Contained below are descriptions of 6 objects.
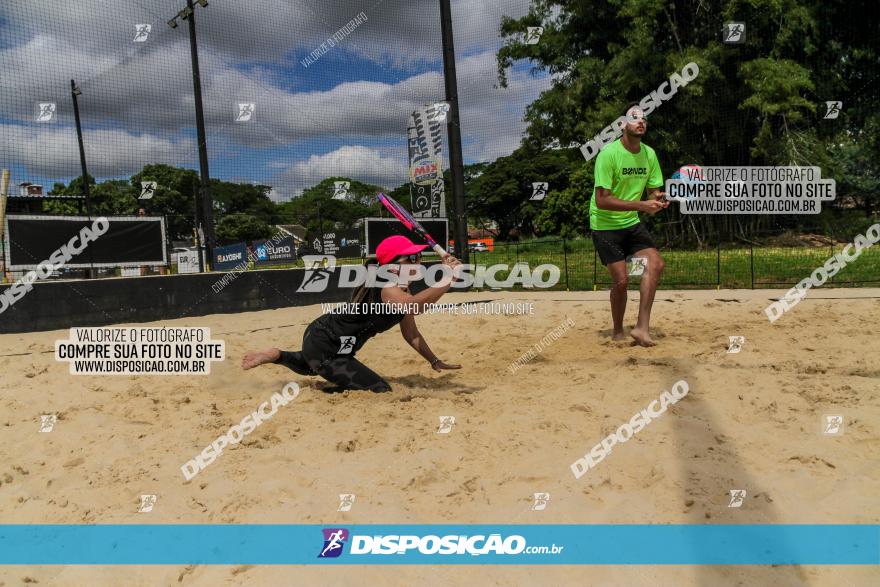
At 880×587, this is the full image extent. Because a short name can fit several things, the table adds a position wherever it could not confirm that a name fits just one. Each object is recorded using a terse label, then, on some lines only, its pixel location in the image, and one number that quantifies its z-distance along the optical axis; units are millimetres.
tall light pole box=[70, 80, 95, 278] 7961
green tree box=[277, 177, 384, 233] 12583
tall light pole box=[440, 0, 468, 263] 9945
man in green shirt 5176
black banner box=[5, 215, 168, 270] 7625
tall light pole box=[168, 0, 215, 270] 9672
